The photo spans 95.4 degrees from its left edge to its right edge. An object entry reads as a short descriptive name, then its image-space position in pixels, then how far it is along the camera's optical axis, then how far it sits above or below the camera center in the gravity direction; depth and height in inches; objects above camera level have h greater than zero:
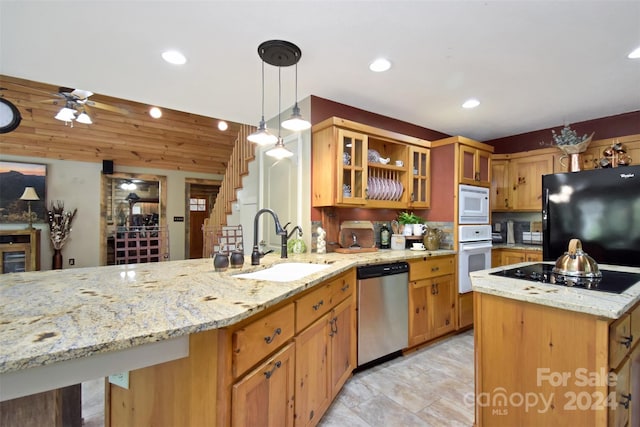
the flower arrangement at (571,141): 127.8 +33.5
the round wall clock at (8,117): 123.3 +41.9
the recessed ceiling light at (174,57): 81.5 +45.4
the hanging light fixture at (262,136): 77.8 +21.3
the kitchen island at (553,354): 46.9 -25.0
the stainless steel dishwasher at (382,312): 93.9 -32.6
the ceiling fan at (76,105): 124.1 +48.5
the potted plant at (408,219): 132.9 -1.4
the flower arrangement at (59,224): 199.8 -6.2
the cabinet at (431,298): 108.0 -32.5
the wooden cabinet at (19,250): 186.1 -23.0
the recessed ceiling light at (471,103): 115.8 +46.1
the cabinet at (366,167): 104.8 +19.8
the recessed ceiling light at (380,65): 85.9 +45.8
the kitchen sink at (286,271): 76.1 -15.4
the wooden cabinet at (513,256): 136.6 -19.5
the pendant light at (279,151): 87.4 +19.8
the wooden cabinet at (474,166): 128.7 +23.0
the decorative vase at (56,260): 203.0 -31.4
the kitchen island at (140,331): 29.2 -13.1
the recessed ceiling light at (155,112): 150.9 +53.6
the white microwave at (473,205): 127.2 +5.2
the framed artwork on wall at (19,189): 187.0 +16.8
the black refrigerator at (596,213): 93.7 +1.1
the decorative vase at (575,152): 127.8 +29.1
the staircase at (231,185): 162.2 +18.9
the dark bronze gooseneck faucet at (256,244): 79.5 -8.7
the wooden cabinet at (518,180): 146.6 +19.1
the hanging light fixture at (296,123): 73.7 +23.9
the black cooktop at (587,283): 56.0 -13.5
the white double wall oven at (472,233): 125.3 -7.5
